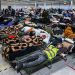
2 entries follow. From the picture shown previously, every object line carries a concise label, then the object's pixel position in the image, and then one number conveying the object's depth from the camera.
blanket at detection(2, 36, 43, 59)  3.44
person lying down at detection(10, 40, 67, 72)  2.84
